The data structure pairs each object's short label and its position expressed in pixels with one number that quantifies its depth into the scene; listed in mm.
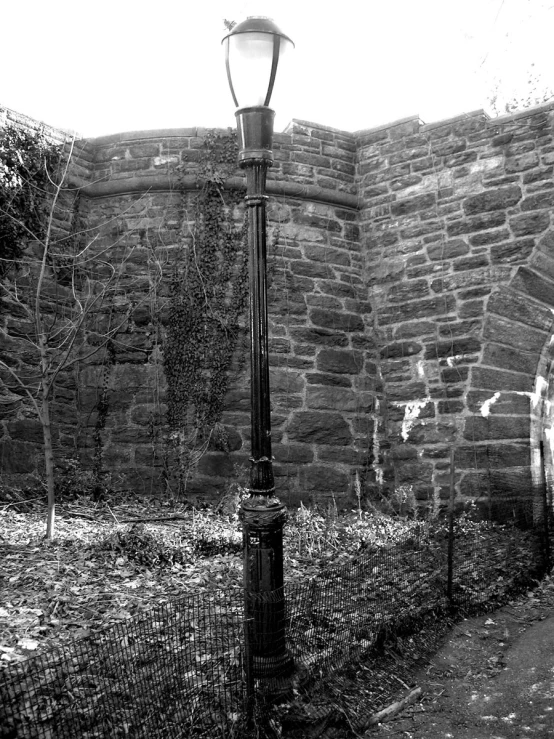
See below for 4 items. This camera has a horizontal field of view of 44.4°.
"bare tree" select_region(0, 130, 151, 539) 7324
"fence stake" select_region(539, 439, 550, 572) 5754
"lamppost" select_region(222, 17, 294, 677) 3309
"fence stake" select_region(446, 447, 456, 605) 4742
